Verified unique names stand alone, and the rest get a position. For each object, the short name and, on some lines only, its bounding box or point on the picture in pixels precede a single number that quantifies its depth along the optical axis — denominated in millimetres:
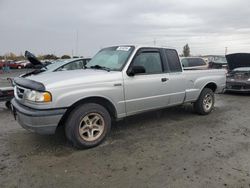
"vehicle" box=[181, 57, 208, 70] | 7779
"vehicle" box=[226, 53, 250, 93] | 7795
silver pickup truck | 3034
